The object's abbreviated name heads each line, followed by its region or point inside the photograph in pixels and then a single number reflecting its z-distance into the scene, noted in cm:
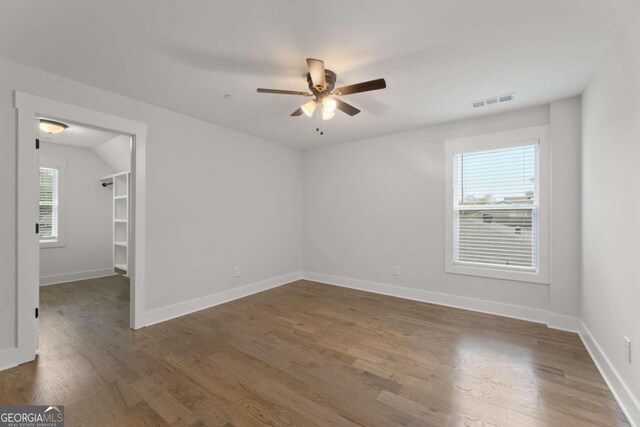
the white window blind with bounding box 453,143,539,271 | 339
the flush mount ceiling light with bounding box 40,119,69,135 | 380
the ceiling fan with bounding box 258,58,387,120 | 213
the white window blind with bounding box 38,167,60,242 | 512
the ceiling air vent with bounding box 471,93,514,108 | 302
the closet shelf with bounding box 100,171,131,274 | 524
